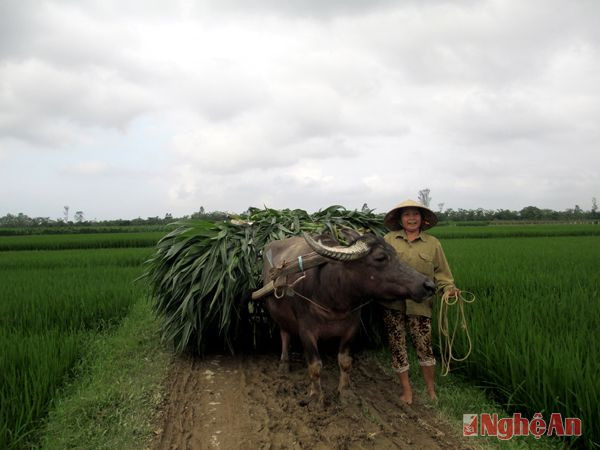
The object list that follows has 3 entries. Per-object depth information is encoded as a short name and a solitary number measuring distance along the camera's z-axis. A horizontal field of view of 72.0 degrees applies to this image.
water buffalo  3.02
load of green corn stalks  4.20
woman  3.53
